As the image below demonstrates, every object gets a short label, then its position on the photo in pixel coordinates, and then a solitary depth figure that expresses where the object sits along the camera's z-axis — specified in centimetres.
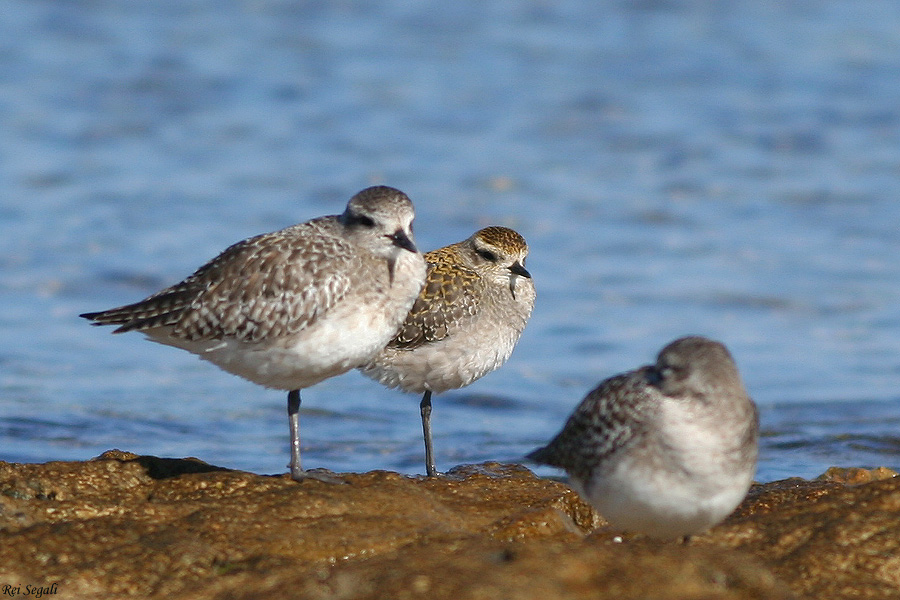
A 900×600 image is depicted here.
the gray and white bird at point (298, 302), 1527
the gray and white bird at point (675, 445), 1243
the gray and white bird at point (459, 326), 1841
